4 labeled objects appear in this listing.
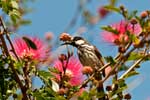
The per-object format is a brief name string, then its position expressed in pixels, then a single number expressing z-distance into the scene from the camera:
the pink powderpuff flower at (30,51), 5.11
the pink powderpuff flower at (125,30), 4.34
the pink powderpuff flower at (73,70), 4.89
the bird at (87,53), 7.83
